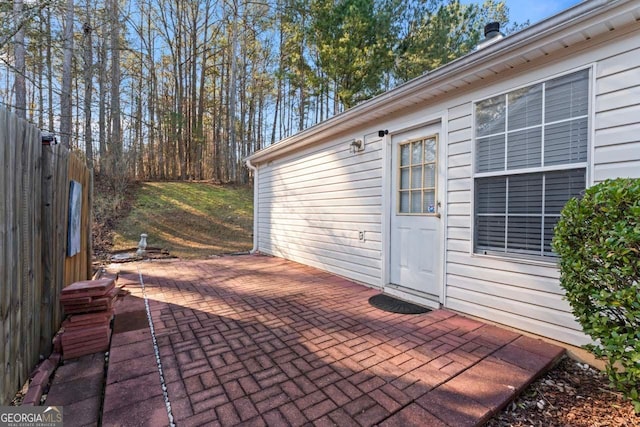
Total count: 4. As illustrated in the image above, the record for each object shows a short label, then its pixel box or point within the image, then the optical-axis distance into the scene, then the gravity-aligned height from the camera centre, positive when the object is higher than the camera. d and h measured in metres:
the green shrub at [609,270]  1.42 -0.30
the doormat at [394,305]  3.08 -1.05
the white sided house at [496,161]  2.04 +0.48
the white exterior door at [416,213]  3.22 -0.02
